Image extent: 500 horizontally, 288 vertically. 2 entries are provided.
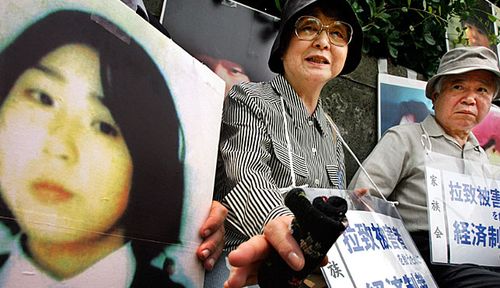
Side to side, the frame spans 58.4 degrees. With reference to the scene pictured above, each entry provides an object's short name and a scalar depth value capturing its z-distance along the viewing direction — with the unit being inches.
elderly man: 59.3
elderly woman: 37.8
